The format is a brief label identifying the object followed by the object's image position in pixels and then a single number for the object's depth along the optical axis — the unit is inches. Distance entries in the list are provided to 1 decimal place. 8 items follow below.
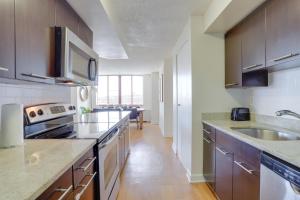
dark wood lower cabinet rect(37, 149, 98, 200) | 36.1
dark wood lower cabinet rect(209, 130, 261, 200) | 59.6
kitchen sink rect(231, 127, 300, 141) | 75.6
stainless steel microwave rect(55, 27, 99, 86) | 63.9
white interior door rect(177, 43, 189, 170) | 133.4
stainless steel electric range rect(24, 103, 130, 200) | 64.9
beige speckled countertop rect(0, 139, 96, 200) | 29.1
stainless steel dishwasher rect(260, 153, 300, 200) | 42.9
